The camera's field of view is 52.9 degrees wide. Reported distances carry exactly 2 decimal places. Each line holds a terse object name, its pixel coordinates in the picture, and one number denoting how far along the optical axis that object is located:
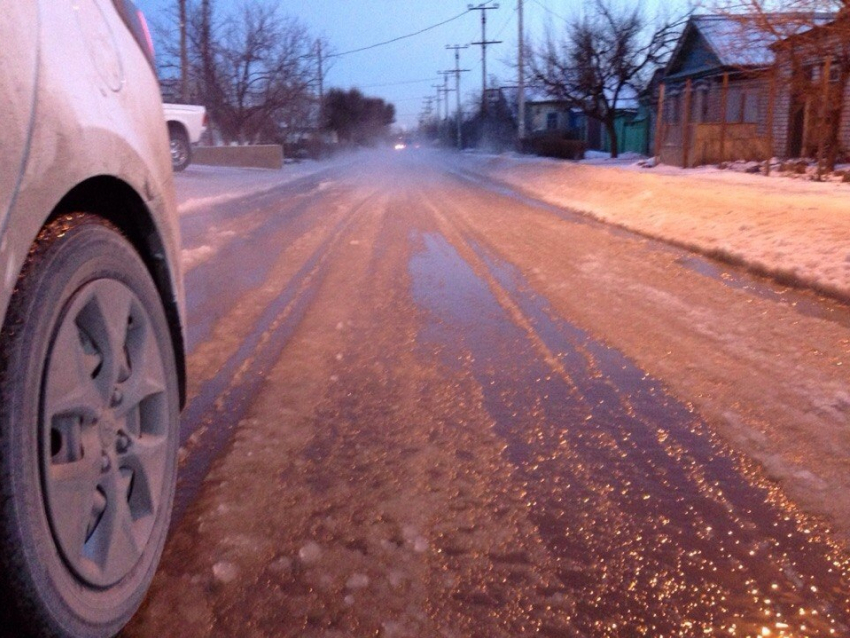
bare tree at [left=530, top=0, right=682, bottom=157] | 38.00
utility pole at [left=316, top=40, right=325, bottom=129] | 62.41
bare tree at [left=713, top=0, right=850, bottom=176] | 16.72
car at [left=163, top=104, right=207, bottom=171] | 24.22
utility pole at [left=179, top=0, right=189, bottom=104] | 30.80
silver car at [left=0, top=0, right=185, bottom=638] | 1.94
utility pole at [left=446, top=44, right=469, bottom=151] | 94.25
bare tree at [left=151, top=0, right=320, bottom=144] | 40.00
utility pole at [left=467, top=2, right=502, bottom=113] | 64.19
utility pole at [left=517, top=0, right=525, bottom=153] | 39.28
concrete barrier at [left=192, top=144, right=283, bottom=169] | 37.78
